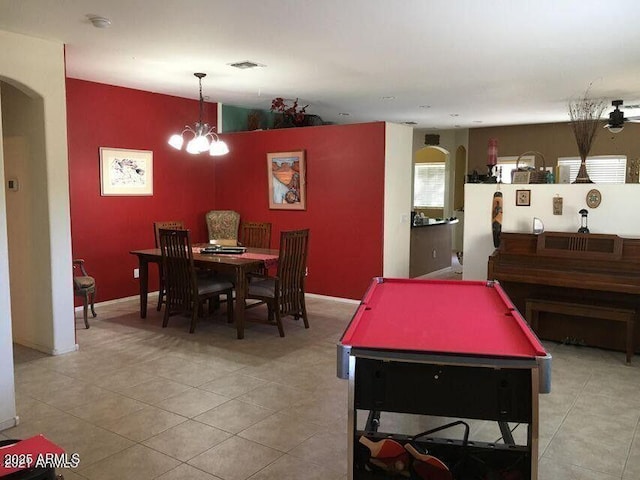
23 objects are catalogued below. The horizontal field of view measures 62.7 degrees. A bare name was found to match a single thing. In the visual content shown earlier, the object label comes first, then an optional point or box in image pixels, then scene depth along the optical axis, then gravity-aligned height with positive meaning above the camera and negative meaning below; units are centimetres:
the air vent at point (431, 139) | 1110 +125
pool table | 201 -72
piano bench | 418 -93
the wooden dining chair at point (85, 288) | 517 -90
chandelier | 548 +58
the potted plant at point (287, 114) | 700 +115
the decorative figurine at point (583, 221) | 478 -20
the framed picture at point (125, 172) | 608 +31
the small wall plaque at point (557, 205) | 504 -6
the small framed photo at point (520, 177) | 528 +22
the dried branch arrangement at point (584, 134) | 502 +63
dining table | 480 -62
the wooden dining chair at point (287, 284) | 494 -84
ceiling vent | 497 +127
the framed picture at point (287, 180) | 675 +23
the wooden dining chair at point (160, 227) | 561 -35
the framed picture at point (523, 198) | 518 +1
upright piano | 431 -62
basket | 523 +23
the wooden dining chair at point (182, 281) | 495 -82
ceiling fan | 700 +108
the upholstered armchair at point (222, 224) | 718 -36
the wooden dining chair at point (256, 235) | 611 -43
